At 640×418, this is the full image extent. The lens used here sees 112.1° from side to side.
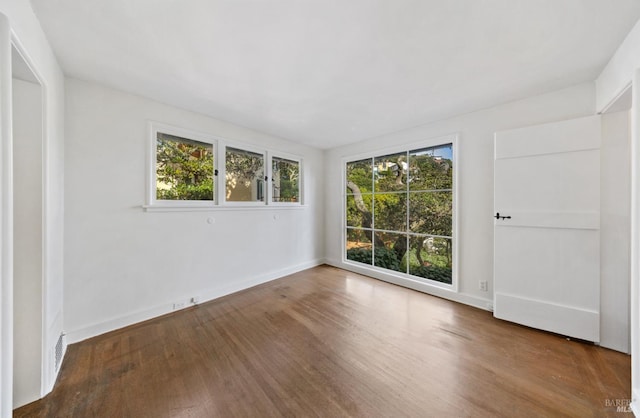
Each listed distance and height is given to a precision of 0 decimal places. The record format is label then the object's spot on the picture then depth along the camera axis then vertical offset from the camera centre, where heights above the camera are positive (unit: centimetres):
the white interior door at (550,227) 203 -19
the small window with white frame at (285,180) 381 +51
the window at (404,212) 317 -7
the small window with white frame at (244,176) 318 +49
